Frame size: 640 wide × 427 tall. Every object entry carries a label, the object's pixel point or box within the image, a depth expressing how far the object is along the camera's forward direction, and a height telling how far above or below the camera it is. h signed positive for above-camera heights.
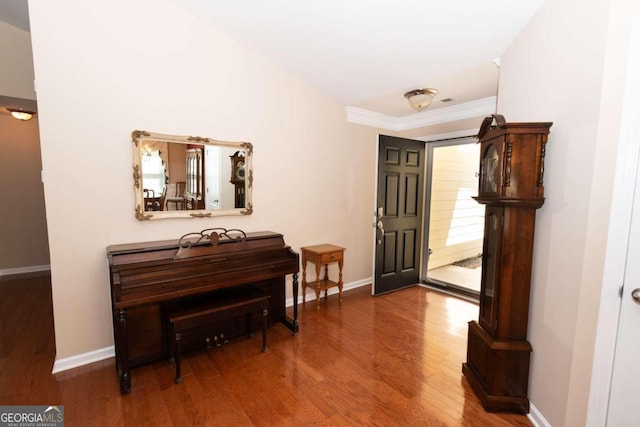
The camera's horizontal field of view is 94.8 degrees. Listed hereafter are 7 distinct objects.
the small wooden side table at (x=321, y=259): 3.35 -0.82
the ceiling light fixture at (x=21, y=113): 3.79 +0.93
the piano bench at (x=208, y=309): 2.13 -0.94
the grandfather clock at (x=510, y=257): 1.73 -0.41
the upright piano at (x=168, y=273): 2.06 -0.70
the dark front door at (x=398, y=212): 3.72 -0.30
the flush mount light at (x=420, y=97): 3.08 +0.98
